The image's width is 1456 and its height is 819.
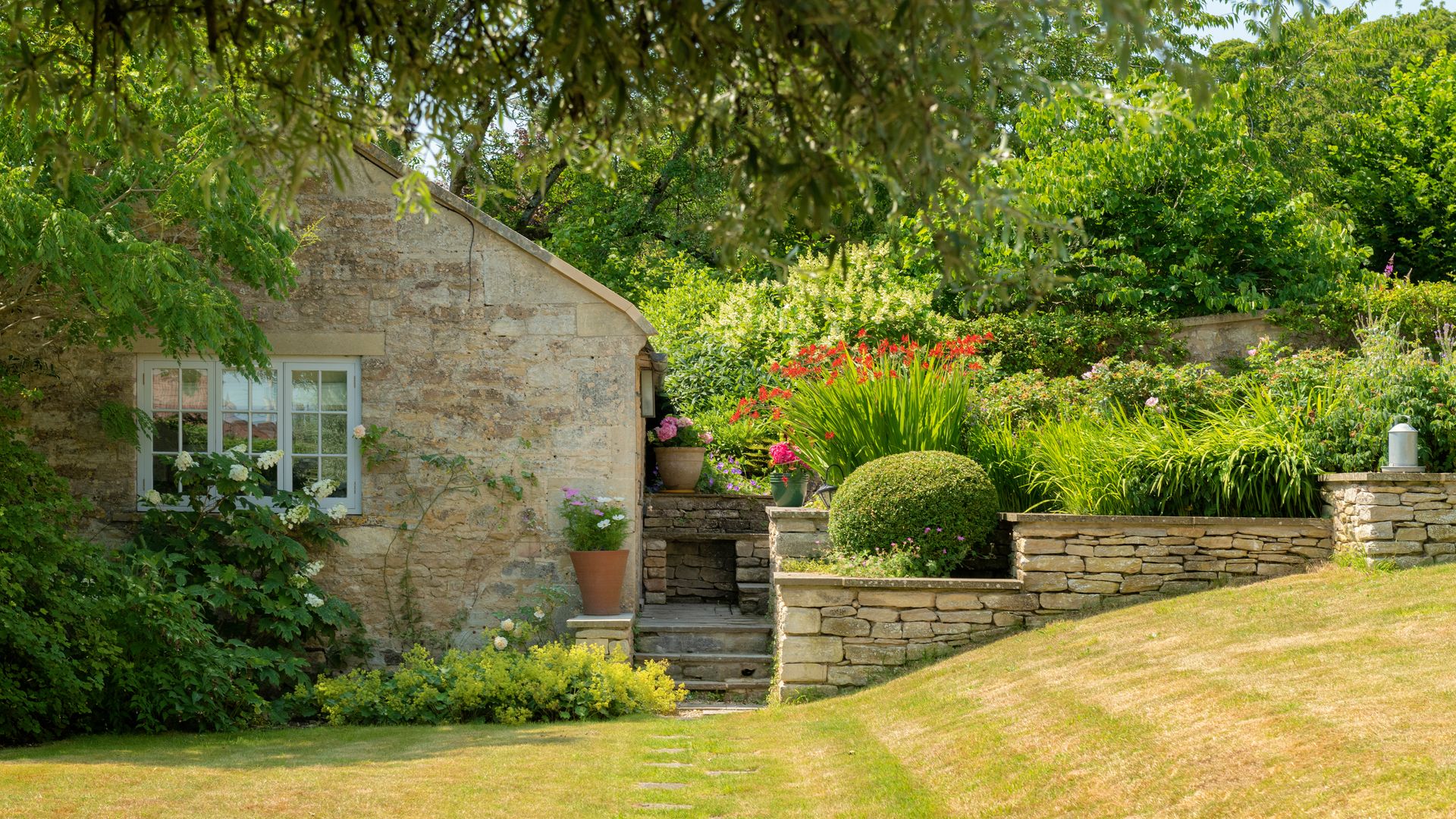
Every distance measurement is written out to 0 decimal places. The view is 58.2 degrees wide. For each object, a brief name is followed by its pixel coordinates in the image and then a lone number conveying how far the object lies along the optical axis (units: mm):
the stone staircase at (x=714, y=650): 10461
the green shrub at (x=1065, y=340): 14523
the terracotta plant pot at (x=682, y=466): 13422
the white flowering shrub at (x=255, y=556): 9891
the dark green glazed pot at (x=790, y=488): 12047
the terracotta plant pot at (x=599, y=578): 10430
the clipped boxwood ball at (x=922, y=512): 9672
